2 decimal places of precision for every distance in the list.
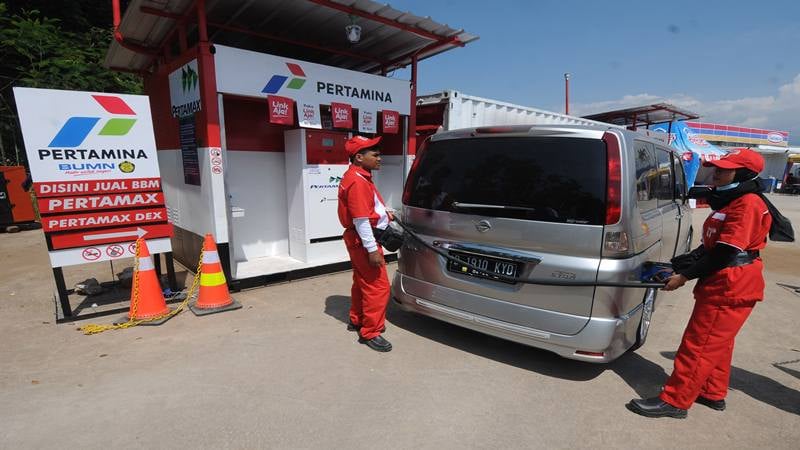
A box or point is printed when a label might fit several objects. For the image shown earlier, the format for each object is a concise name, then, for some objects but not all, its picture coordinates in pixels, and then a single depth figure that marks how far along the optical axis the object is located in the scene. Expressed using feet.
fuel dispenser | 19.40
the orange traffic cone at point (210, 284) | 15.01
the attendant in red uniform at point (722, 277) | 8.38
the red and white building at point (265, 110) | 16.74
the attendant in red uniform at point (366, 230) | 11.37
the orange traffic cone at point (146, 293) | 14.19
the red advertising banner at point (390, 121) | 21.43
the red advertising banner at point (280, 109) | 17.37
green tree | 34.01
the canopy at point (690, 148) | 51.57
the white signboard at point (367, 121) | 20.54
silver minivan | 9.47
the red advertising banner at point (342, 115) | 19.35
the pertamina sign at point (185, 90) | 16.71
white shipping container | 25.40
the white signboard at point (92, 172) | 13.26
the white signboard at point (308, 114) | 18.45
